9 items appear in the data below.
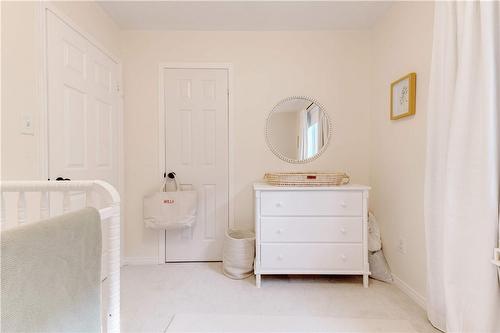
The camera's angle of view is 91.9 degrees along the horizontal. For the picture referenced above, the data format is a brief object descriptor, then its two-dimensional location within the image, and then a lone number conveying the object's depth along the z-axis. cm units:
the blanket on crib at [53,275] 53
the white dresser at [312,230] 193
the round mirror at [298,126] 246
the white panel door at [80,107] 158
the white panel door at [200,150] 244
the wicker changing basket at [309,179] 200
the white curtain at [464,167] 109
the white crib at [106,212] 80
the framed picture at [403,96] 179
